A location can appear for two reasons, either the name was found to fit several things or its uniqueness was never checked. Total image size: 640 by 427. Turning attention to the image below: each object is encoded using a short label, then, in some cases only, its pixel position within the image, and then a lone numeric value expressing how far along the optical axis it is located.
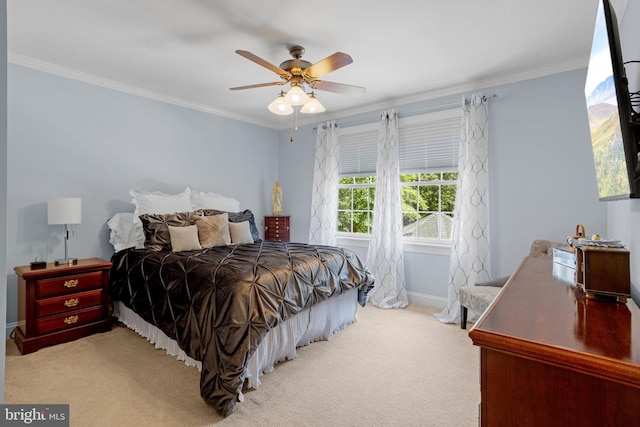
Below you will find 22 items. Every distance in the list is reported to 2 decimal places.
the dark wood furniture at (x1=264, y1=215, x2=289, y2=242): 4.86
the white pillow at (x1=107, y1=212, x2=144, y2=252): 3.36
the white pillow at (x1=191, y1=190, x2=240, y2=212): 4.01
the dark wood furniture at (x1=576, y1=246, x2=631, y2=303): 1.04
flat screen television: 1.07
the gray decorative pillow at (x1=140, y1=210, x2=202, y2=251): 3.16
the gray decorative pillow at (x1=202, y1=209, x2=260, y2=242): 3.74
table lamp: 2.83
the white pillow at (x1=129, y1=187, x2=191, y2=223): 3.44
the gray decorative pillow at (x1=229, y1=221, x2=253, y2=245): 3.59
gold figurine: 4.96
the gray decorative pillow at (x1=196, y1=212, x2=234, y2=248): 3.32
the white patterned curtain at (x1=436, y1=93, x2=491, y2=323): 3.36
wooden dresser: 0.69
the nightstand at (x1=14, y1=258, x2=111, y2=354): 2.60
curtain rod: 3.36
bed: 1.95
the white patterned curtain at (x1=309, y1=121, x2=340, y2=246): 4.55
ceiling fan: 2.31
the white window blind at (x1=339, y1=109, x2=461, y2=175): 3.68
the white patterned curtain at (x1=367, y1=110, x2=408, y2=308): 3.91
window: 3.73
